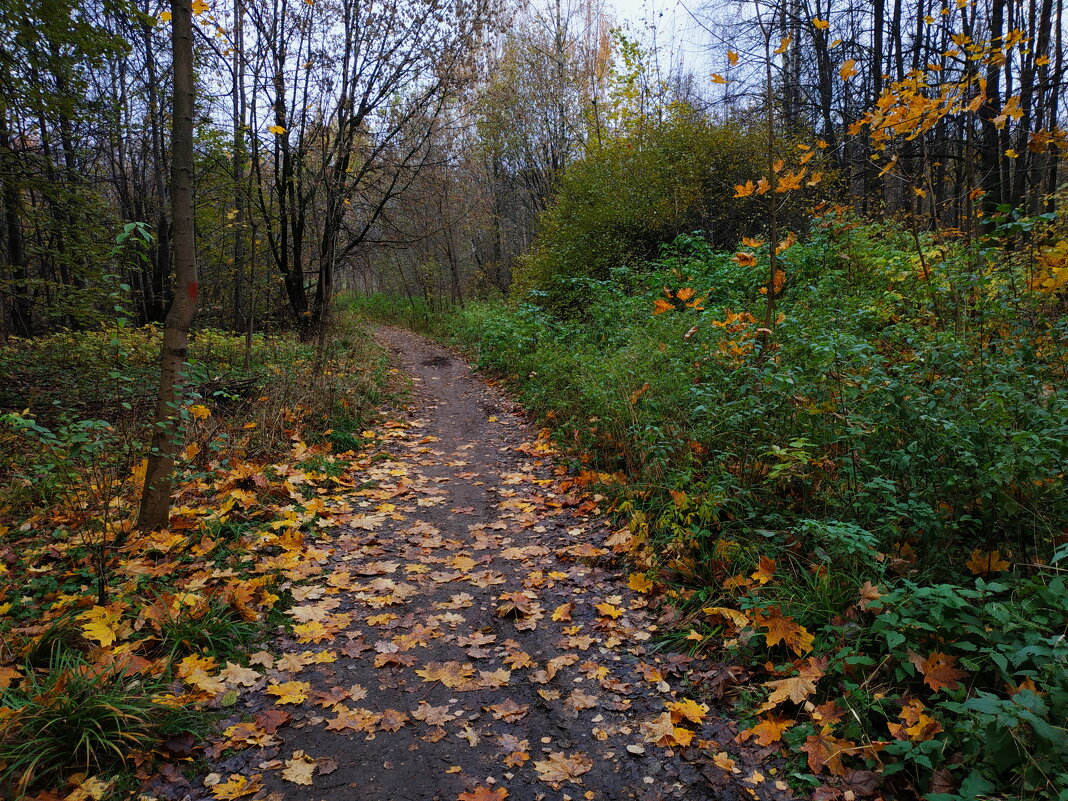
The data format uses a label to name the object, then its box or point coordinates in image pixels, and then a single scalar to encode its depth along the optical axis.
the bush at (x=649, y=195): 12.39
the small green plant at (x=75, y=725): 2.31
